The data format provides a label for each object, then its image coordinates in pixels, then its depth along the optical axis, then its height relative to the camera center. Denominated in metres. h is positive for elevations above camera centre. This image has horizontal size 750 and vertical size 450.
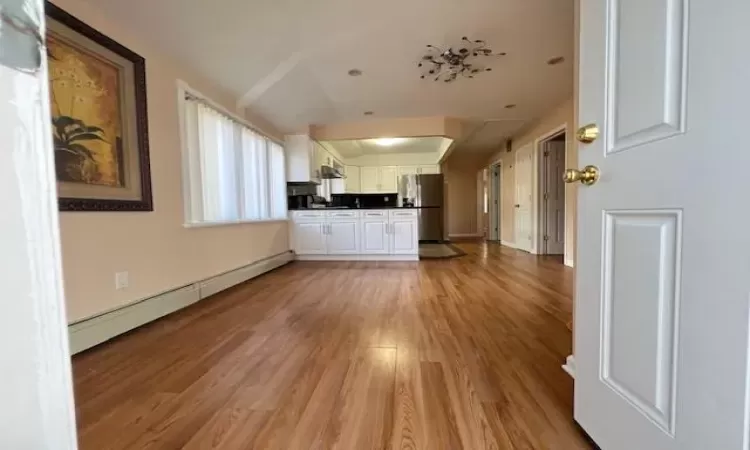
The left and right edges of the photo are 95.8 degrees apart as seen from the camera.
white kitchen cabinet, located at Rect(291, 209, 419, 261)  5.03 -0.42
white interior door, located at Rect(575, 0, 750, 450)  0.59 -0.05
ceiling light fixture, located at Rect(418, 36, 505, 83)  2.95 +1.35
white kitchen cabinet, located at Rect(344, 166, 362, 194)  8.35 +0.68
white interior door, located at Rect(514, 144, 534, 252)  5.83 +0.11
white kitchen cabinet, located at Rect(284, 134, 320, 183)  5.20 +0.76
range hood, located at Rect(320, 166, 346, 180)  5.90 +0.63
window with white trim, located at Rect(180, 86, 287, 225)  2.93 +0.44
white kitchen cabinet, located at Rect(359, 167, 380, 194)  8.77 +0.73
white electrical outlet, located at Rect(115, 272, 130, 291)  2.12 -0.44
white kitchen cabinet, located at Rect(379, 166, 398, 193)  8.70 +0.70
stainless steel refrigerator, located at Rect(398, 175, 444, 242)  7.88 +0.08
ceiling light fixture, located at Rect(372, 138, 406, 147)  6.92 +1.34
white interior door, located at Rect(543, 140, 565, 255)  5.36 +0.08
